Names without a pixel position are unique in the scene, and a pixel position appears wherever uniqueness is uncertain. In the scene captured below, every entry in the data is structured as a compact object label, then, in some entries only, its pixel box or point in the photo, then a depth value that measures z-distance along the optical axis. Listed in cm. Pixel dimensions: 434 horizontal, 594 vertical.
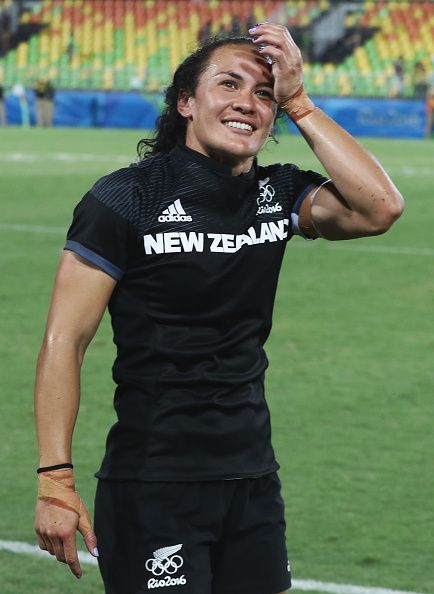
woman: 700
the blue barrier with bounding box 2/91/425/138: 8050
